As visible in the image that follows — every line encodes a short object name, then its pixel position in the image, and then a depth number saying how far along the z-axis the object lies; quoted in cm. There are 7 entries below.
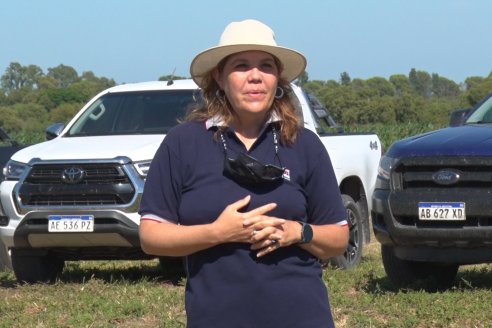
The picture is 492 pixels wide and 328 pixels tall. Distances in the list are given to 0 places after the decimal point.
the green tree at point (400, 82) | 11632
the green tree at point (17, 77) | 10288
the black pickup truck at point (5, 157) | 1018
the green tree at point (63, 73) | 11277
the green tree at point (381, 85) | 10675
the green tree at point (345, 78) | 11021
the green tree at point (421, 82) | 12294
